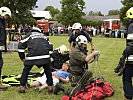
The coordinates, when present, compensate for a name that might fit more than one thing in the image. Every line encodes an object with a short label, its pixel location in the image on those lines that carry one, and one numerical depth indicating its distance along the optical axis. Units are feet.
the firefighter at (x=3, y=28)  17.08
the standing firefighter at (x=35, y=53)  16.15
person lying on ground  17.75
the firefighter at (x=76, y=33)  20.28
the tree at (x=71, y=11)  128.93
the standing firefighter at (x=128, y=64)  13.67
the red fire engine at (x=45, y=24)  100.67
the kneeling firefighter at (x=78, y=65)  15.38
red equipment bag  14.57
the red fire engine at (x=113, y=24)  99.90
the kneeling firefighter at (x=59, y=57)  20.78
